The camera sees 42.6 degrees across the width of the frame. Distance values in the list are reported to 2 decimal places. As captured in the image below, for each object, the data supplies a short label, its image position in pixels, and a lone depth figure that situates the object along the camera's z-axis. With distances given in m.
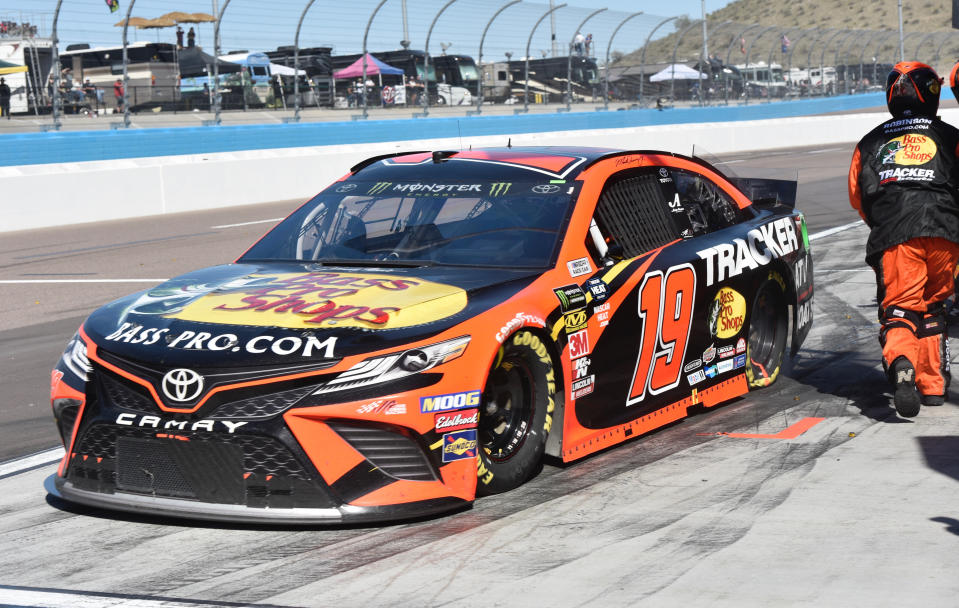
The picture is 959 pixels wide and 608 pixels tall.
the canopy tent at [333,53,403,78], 27.70
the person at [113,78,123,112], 22.42
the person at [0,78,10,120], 21.42
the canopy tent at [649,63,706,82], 39.22
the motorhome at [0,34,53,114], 21.44
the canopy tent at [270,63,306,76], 26.09
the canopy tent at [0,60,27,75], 22.53
